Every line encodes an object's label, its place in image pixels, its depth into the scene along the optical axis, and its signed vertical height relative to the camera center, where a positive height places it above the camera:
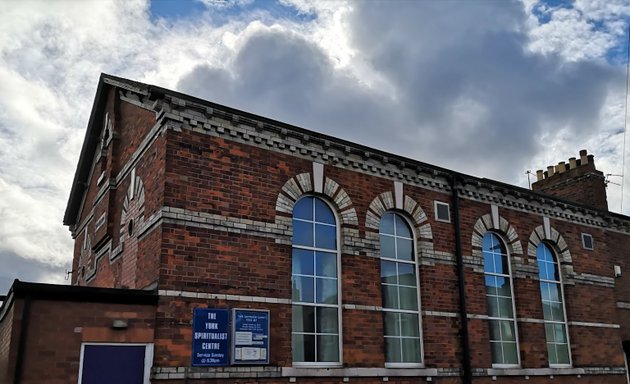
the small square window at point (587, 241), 17.92 +4.04
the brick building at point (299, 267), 9.56 +2.42
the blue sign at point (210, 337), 9.91 +0.76
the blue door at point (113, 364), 9.11 +0.31
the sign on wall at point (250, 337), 10.29 +0.79
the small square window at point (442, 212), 14.62 +4.02
